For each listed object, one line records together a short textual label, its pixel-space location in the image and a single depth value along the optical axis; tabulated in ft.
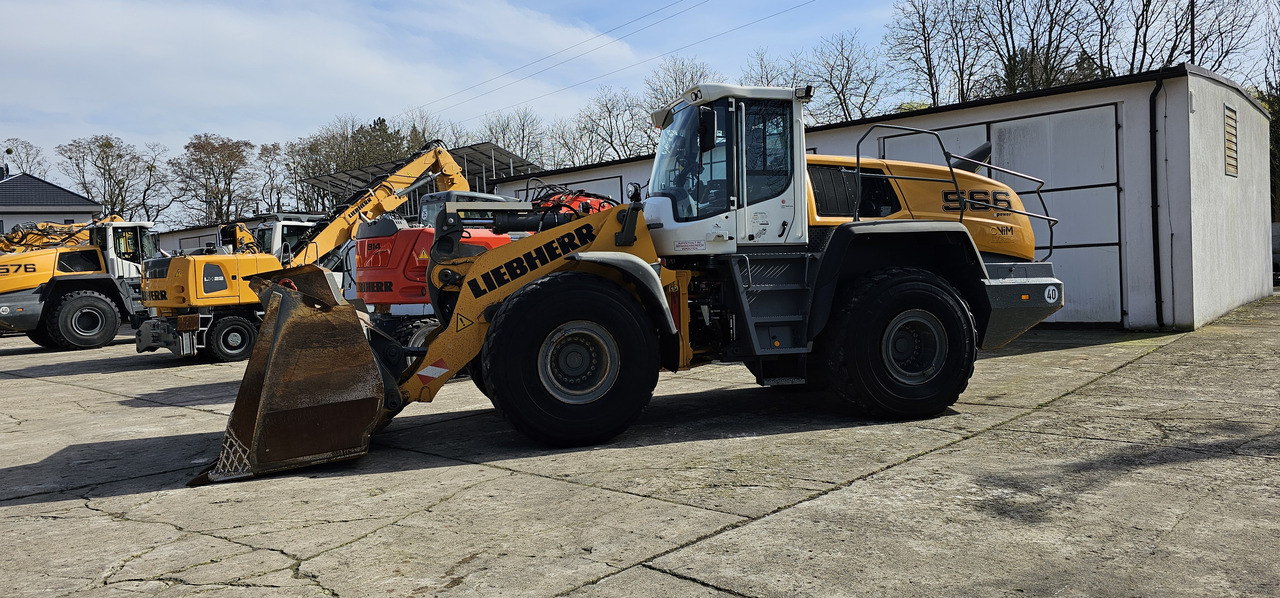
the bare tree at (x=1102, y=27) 110.90
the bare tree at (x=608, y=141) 147.33
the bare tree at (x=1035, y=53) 109.19
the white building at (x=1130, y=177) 40.47
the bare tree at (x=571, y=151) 155.43
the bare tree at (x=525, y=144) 163.22
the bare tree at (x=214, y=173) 161.89
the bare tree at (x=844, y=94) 130.93
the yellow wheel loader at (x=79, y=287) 56.75
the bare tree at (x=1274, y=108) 98.37
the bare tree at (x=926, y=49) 123.34
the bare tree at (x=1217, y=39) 103.04
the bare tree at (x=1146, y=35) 107.34
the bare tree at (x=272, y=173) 166.71
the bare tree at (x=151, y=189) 161.17
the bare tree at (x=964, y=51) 119.65
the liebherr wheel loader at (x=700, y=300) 18.80
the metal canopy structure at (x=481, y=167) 78.29
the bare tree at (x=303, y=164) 160.66
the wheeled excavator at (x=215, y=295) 45.11
